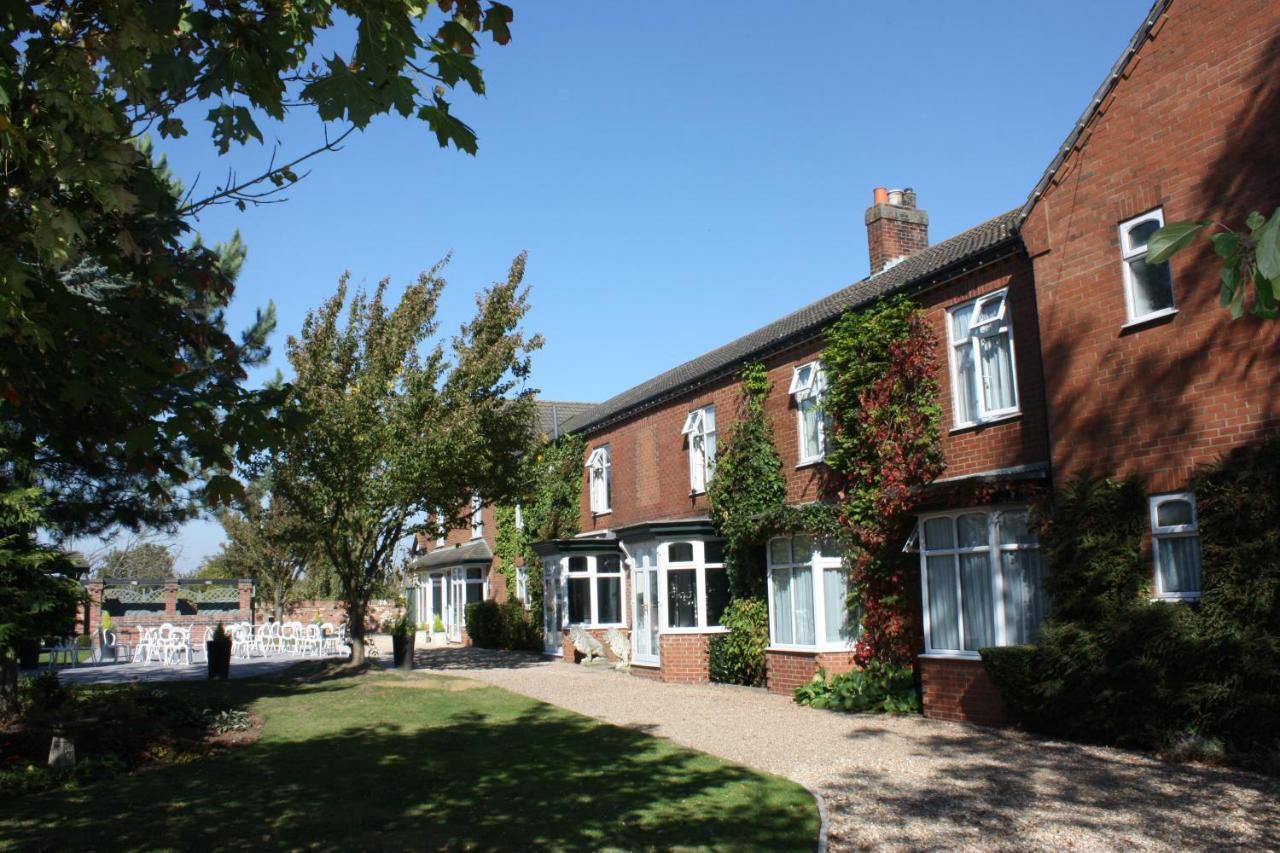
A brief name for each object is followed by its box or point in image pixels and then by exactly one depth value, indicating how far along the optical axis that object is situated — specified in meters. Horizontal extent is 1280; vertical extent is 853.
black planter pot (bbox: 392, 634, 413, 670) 22.84
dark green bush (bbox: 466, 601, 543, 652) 29.62
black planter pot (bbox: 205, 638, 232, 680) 21.30
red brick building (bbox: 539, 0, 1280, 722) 10.98
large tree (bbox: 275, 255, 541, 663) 21.19
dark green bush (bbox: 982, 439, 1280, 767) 9.94
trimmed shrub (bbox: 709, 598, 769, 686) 18.75
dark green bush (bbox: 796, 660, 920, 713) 14.70
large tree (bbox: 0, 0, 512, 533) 5.04
